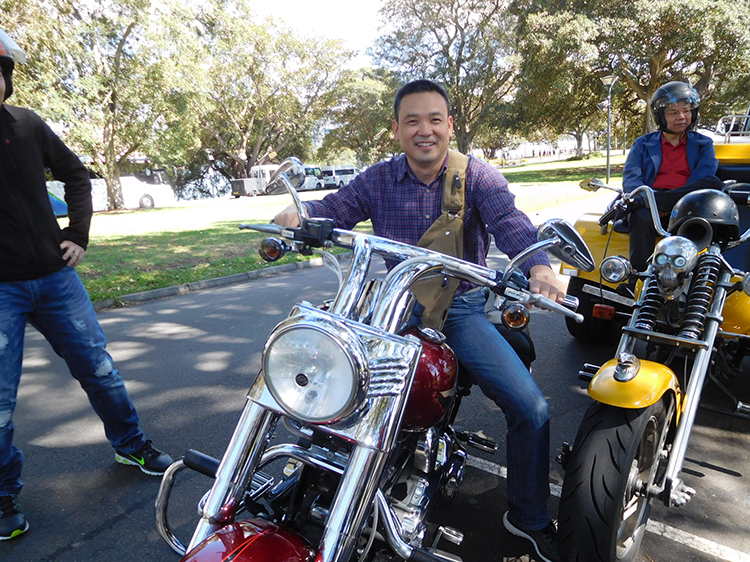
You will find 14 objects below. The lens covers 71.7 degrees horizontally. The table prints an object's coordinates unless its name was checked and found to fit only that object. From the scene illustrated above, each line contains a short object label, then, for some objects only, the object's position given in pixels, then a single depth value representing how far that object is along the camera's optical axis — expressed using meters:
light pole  16.75
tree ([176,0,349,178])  29.38
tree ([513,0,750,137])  18.39
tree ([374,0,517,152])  28.16
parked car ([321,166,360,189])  43.19
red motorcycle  1.20
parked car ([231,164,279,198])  32.22
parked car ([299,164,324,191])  38.50
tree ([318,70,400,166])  37.72
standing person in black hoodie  2.34
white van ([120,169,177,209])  22.53
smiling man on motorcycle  1.99
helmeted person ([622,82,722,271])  3.82
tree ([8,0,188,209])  14.84
